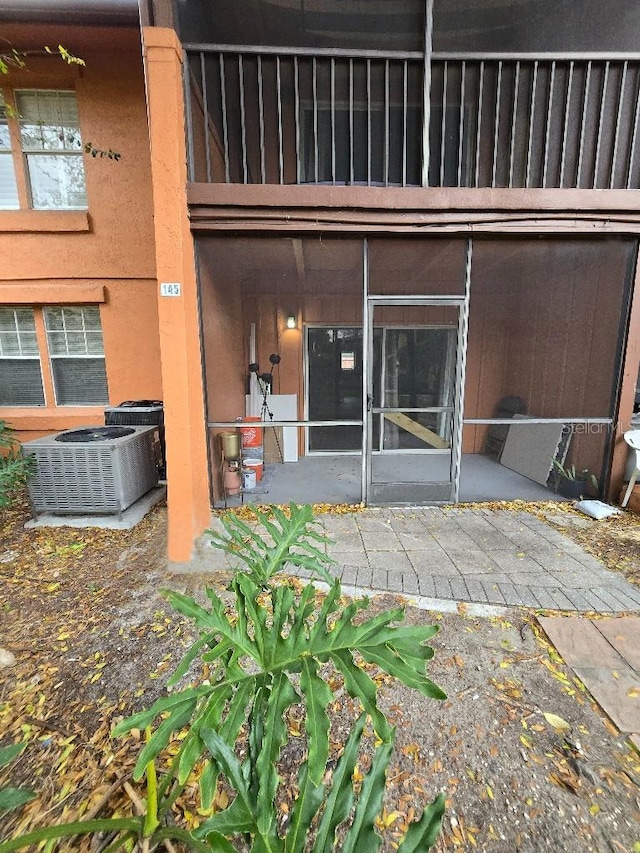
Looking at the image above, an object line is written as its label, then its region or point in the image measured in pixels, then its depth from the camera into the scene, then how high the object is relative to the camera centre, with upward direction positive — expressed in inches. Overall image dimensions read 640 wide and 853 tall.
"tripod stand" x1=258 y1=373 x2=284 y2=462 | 215.2 -17.0
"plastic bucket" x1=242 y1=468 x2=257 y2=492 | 178.2 -53.7
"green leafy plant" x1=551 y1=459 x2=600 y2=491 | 161.5 -49.4
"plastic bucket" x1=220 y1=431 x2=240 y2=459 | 165.6 -34.3
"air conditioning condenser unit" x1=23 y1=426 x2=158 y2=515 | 133.5 -38.6
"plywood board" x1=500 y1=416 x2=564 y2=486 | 180.6 -43.2
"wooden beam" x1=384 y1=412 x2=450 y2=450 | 168.2 -29.0
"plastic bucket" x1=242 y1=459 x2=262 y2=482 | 178.9 -46.8
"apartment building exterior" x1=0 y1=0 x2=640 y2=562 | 122.0 +50.7
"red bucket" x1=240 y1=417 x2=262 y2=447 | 183.6 -33.7
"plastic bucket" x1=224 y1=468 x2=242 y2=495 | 169.3 -53.0
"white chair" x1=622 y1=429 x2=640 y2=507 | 145.8 -31.1
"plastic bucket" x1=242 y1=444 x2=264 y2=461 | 183.4 -42.1
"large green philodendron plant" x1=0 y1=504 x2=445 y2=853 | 33.6 -38.3
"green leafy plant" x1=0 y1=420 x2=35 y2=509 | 127.0 -35.8
